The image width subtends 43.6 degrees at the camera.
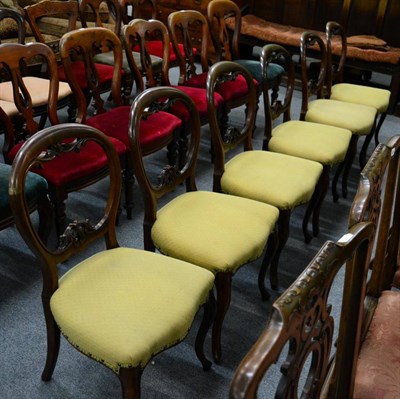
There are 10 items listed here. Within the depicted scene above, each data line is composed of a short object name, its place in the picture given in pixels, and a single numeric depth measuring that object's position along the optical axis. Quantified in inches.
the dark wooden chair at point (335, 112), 93.7
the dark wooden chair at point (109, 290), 41.7
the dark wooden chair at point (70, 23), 93.0
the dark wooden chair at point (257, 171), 65.9
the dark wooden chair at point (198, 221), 53.3
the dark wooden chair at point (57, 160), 66.0
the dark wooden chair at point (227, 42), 112.1
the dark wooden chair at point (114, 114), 77.2
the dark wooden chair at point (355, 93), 107.4
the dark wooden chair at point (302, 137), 79.9
